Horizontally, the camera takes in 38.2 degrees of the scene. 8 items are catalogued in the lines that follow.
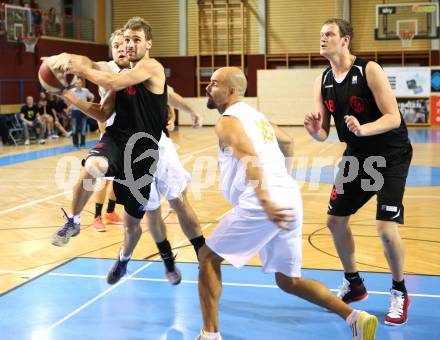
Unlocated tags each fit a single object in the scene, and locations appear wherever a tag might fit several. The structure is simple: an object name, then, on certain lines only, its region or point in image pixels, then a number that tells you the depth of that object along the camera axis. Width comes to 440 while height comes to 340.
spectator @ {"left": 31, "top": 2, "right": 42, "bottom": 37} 22.12
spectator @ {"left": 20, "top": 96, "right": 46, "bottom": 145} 19.33
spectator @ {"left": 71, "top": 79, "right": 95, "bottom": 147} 17.50
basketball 4.60
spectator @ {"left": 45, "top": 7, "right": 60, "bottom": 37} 24.00
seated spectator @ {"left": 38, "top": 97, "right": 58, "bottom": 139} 20.29
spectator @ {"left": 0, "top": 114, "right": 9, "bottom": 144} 19.39
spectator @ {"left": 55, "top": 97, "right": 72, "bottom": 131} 21.38
